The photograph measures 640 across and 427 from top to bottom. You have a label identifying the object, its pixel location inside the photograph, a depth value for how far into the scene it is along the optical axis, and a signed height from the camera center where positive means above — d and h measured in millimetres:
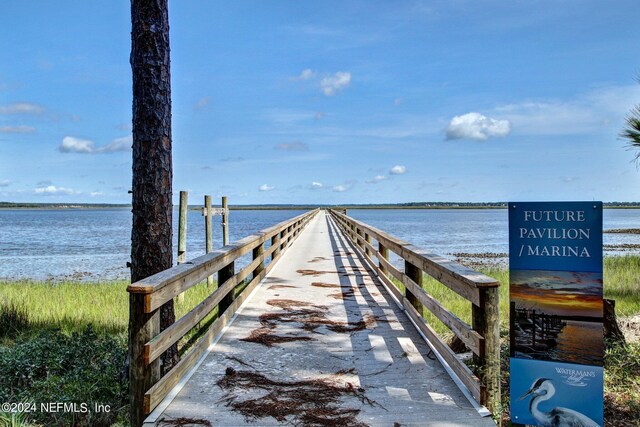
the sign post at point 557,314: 3268 -694
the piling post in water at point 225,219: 14844 -266
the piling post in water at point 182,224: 10734 -300
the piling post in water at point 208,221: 12816 -282
